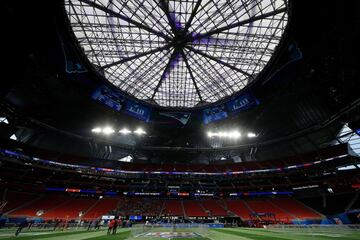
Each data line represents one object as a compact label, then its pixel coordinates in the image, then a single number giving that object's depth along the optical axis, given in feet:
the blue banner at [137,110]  139.13
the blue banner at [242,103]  128.77
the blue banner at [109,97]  123.32
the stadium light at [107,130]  161.61
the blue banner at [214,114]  143.13
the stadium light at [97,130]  162.91
